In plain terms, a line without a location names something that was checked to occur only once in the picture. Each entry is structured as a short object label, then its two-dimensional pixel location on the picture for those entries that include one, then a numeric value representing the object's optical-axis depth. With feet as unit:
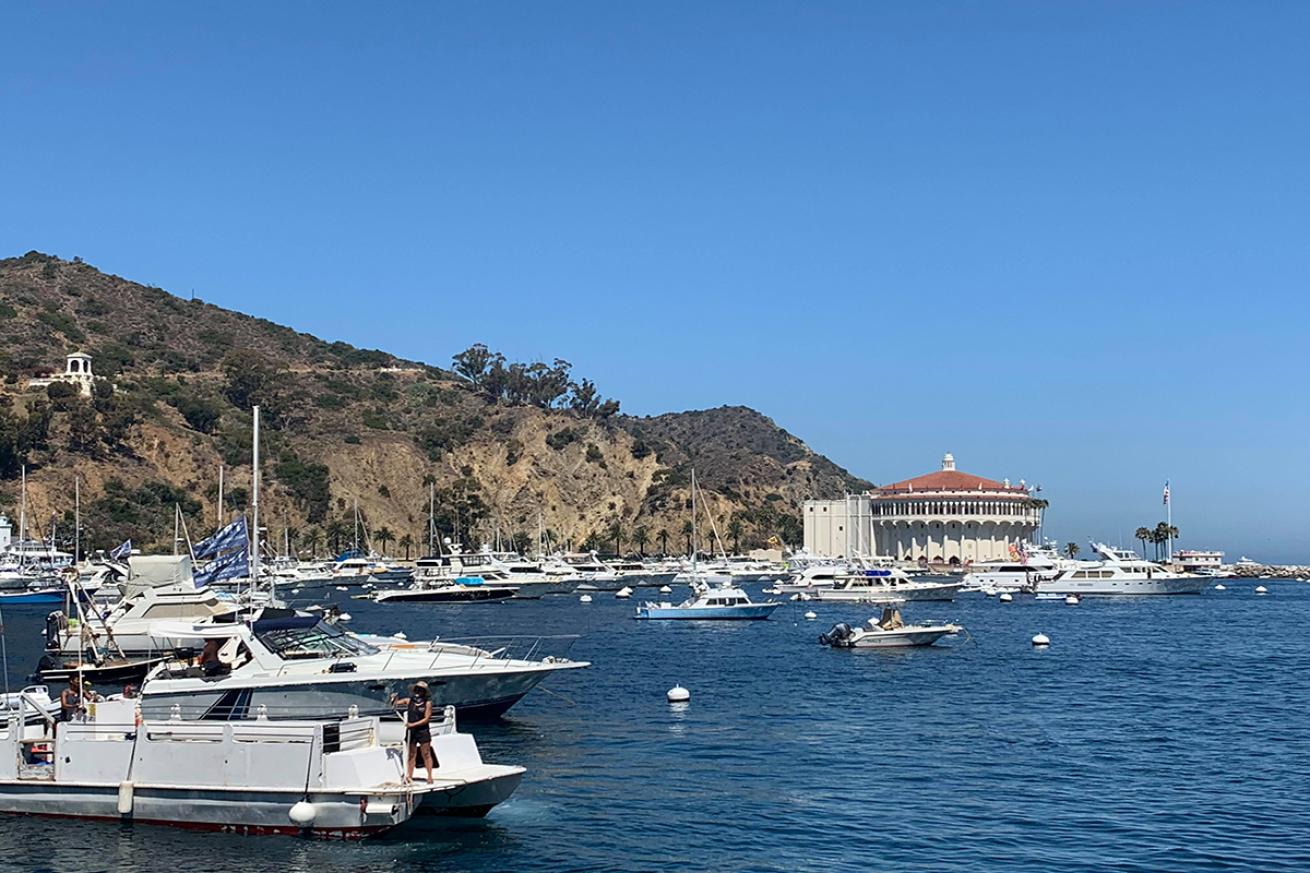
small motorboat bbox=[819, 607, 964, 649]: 238.89
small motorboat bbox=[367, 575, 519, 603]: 417.28
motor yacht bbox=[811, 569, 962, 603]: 415.85
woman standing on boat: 91.50
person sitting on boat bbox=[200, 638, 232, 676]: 126.93
